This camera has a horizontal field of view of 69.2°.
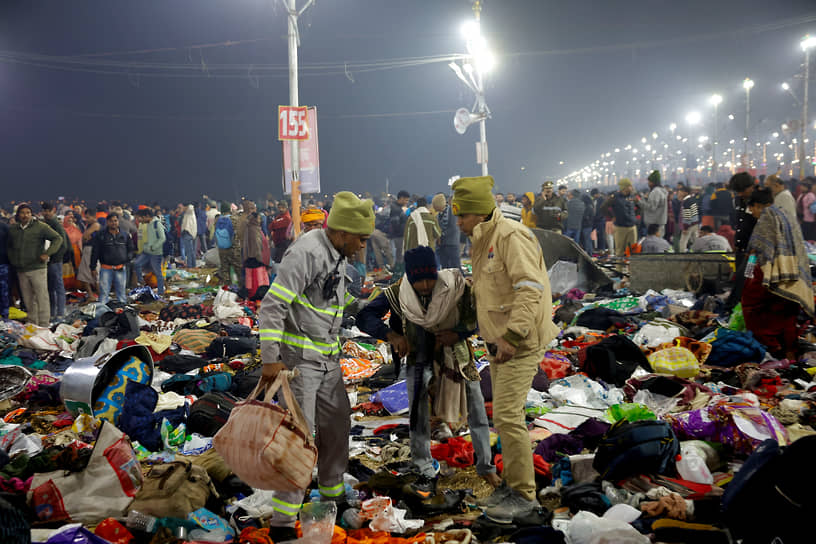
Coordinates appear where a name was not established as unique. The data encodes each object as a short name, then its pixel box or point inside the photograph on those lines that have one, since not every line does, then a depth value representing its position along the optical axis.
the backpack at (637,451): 4.24
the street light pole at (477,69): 21.94
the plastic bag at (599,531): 3.37
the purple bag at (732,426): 4.64
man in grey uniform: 3.54
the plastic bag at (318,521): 3.59
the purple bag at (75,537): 3.15
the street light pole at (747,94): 38.57
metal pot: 6.04
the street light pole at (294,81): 13.03
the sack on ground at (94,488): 4.03
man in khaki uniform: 3.71
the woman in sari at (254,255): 12.54
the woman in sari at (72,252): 14.61
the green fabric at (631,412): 4.95
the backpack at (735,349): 7.07
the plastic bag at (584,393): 6.27
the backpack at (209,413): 5.72
